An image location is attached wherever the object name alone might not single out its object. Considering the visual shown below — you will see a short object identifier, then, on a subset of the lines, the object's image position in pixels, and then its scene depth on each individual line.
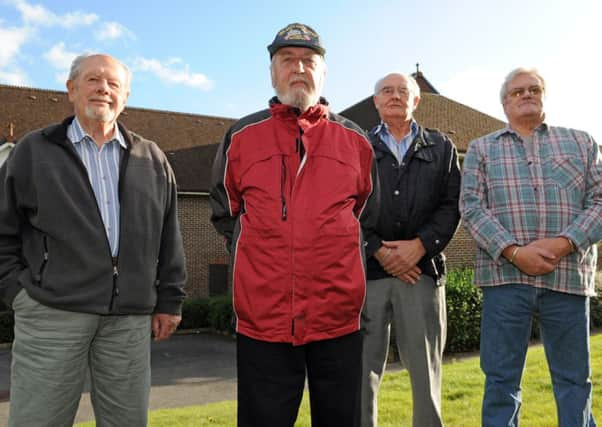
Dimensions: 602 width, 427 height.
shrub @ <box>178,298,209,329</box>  20.09
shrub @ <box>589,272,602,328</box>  16.25
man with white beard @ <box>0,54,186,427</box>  2.80
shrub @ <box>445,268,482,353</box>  13.48
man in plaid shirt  3.31
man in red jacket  2.64
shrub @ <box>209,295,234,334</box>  19.03
